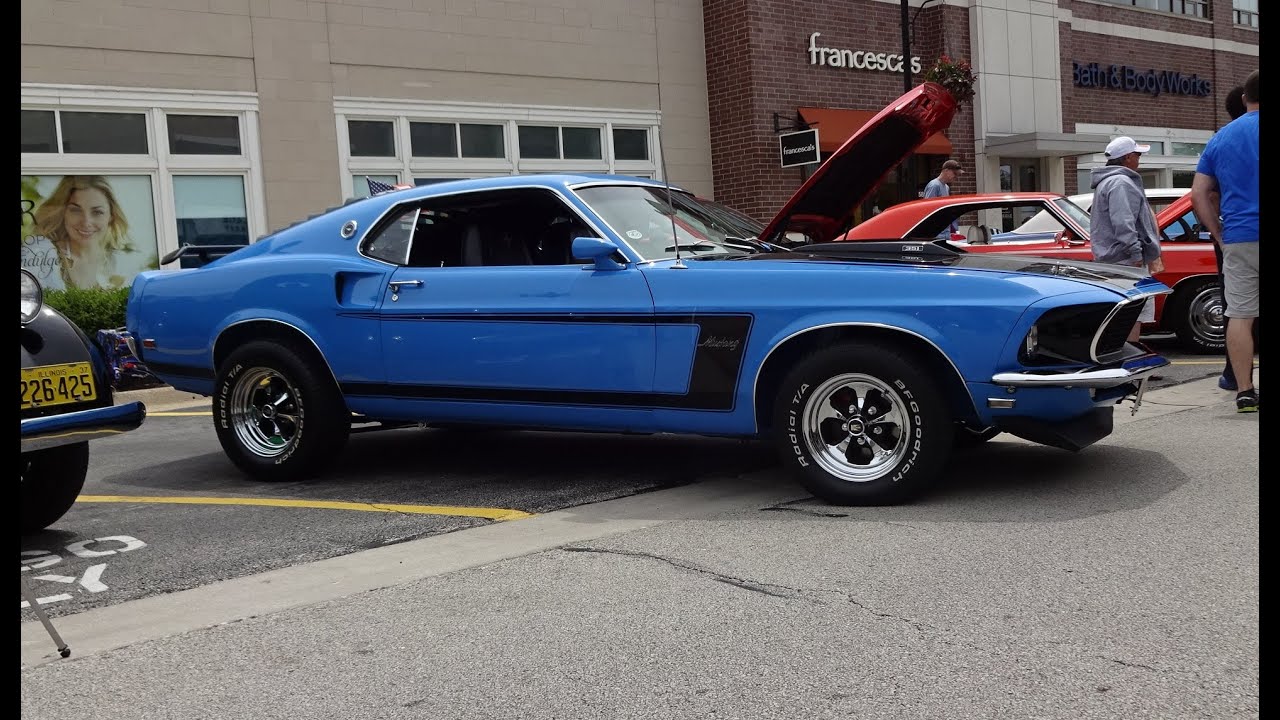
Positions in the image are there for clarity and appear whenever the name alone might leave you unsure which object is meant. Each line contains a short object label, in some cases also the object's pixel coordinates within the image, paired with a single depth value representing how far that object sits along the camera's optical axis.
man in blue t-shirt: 6.99
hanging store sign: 14.61
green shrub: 11.86
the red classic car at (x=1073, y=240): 10.38
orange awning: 19.47
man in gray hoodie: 8.38
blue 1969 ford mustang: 5.09
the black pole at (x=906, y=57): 17.80
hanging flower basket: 18.06
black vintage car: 4.59
